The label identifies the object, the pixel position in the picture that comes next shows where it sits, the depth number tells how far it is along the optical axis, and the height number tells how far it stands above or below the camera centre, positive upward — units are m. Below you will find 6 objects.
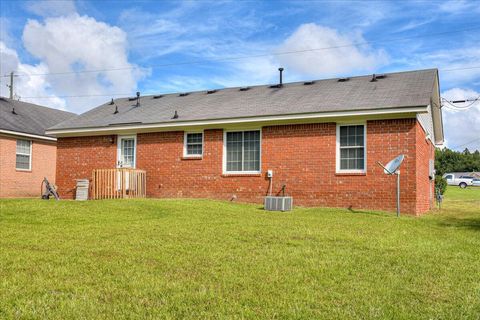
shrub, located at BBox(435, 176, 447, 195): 23.40 -0.36
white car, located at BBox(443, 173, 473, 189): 58.91 -0.59
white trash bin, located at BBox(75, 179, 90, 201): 17.56 -0.67
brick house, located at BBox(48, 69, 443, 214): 14.40 +1.14
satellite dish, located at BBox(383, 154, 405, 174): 13.43 +0.30
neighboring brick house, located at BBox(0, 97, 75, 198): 22.53 +1.03
